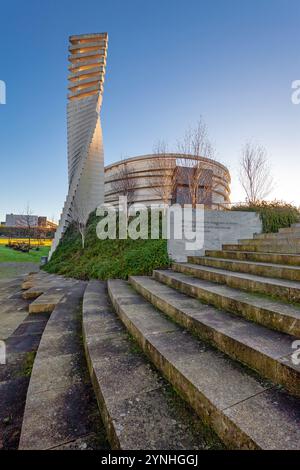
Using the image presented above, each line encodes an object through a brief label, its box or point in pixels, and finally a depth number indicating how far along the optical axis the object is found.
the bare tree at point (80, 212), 14.63
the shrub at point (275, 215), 6.07
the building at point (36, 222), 45.50
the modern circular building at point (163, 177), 12.79
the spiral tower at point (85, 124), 16.88
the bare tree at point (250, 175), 11.68
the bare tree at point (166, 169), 15.73
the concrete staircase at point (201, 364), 1.15
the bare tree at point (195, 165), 10.57
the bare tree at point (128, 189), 21.95
